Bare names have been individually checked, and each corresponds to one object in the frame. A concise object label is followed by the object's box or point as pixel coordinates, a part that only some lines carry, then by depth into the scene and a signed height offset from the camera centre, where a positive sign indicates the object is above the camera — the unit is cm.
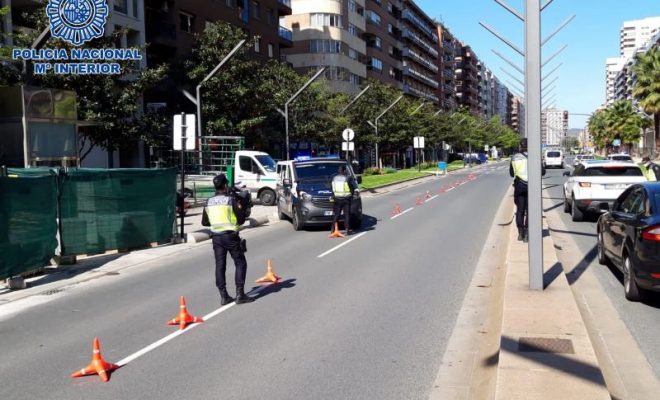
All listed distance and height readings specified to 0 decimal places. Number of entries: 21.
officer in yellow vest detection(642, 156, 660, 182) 1791 -27
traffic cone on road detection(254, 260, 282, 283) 997 -170
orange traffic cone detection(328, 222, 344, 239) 1567 -161
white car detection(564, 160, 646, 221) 1650 -52
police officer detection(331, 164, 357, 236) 1562 -70
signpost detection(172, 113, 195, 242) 1576 +98
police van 1700 -63
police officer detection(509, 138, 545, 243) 1300 -49
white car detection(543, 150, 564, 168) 6397 +60
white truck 2642 -20
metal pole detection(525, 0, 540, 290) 788 +36
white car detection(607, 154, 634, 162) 3971 +36
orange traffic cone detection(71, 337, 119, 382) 573 -176
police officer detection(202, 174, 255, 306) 840 -81
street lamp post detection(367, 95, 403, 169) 5156 +408
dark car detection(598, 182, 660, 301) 737 -97
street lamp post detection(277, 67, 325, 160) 3250 +169
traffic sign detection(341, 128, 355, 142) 3382 +182
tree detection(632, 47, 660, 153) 6588 +871
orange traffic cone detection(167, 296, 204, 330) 748 -175
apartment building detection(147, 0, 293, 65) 3850 +1025
